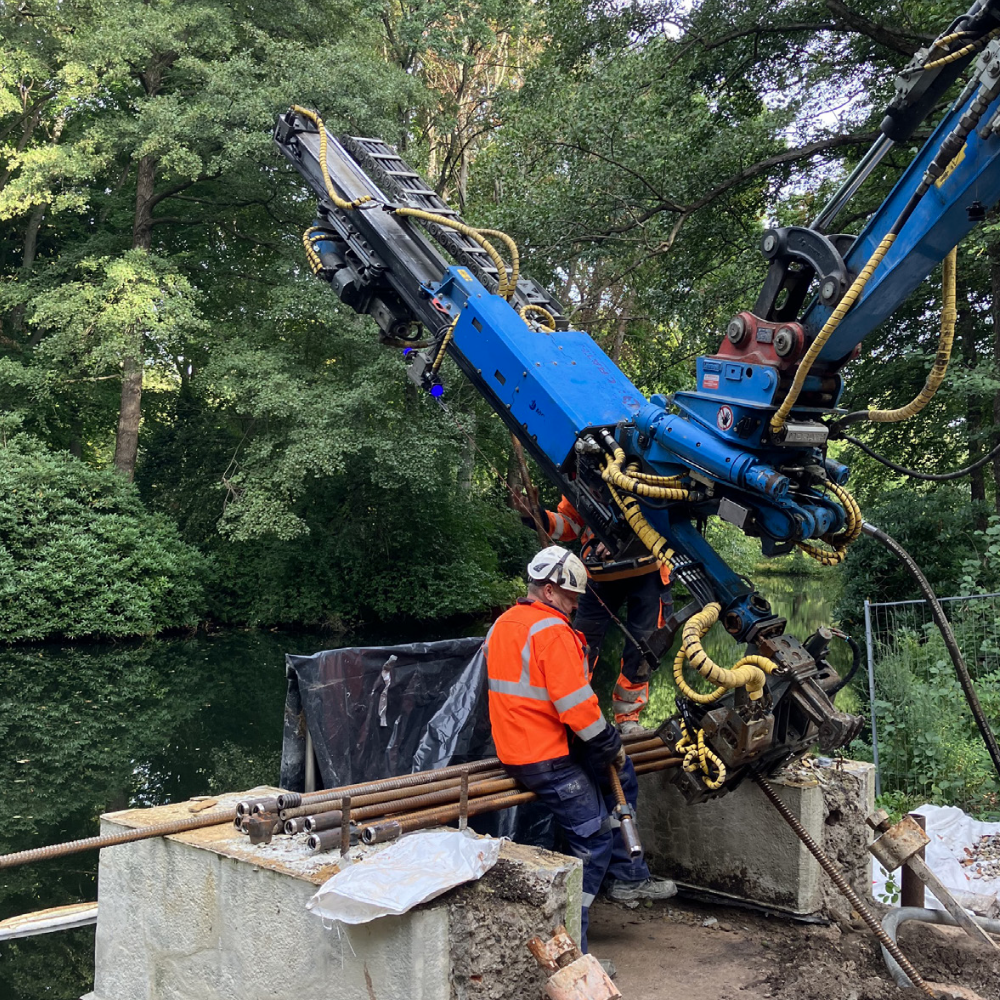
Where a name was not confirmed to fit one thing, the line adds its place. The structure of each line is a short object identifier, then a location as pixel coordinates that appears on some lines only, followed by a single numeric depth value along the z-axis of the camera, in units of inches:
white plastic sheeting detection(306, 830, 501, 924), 110.0
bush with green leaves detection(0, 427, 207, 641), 564.1
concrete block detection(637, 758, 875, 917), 175.3
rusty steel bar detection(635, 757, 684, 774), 171.9
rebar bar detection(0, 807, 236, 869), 107.4
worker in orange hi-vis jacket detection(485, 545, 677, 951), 142.5
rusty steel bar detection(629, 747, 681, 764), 173.3
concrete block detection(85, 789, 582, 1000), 114.3
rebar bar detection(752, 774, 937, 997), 151.0
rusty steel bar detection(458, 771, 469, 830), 136.8
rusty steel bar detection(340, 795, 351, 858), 126.0
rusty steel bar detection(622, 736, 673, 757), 177.7
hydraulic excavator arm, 132.0
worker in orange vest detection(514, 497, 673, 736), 200.7
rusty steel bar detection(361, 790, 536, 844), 126.5
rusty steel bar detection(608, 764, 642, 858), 155.1
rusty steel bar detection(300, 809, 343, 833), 129.0
